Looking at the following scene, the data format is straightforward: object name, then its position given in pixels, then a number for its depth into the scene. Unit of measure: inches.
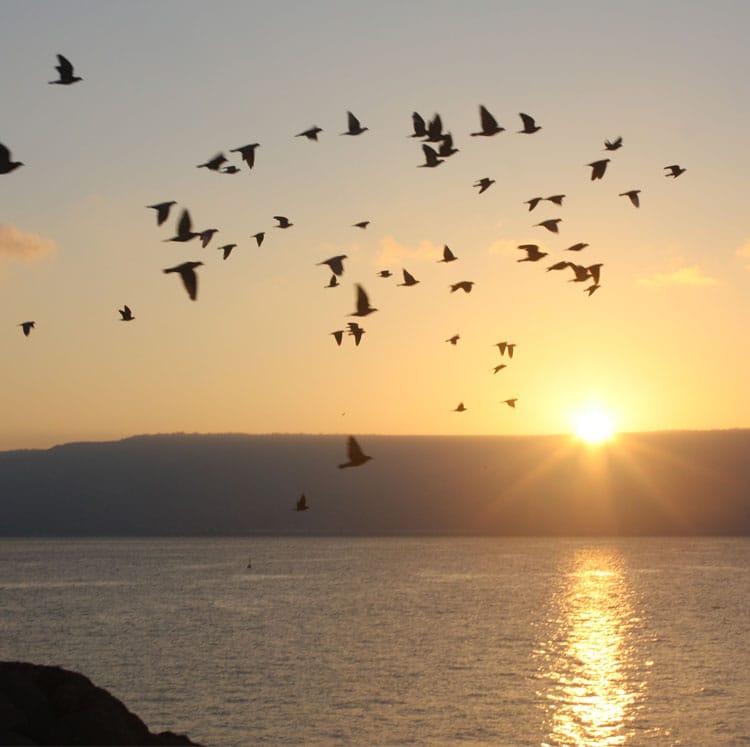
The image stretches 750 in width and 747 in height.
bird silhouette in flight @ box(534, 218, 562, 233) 1646.2
